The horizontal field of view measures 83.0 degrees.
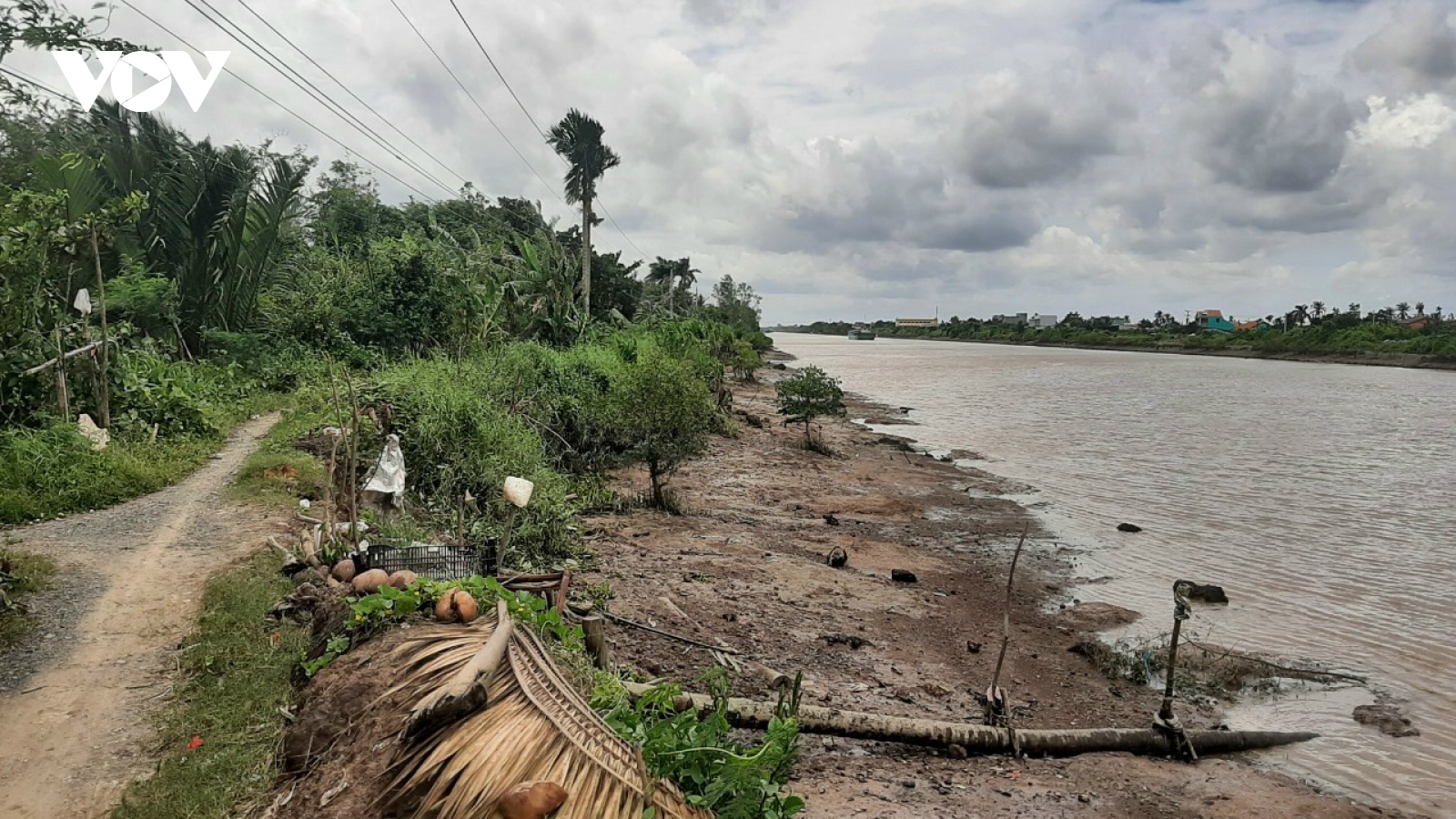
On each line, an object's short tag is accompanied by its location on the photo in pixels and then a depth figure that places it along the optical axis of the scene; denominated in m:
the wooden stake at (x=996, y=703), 6.58
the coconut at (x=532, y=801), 2.97
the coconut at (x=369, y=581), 5.06
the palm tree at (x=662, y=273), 73.81
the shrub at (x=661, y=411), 13.55
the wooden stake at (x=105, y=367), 10.94
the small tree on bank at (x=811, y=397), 23.31
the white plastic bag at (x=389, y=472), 8.72
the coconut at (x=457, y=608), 4.33
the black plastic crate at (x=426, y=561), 6.30
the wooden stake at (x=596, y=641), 5.40
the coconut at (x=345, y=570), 5.84
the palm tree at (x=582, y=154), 36.38
